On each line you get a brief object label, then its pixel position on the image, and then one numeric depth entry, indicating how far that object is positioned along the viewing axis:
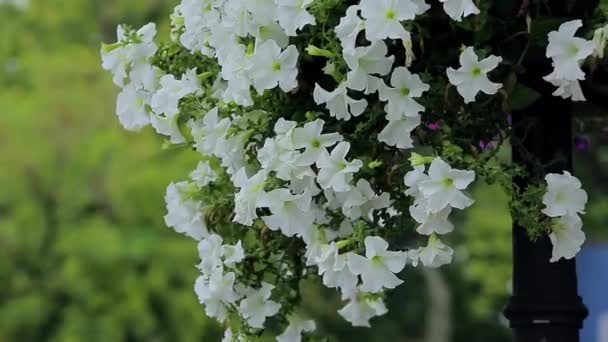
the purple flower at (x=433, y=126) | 2.74
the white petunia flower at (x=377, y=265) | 2.64
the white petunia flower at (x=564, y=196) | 2.64
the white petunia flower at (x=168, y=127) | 2.84
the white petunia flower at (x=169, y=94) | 2.82
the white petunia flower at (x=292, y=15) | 2.66
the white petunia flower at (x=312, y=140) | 2.67
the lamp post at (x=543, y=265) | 2.81
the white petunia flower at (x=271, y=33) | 2.71
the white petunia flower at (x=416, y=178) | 2.63
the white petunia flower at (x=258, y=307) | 2.91
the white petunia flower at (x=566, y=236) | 2.65
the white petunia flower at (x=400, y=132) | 2.67
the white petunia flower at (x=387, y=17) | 2.60
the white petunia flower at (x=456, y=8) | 2.60
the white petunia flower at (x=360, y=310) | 3.06
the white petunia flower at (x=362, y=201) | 2.69
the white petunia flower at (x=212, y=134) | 2.77
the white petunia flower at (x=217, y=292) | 2.86
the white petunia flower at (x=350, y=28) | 2.63
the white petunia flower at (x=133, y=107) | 2.92
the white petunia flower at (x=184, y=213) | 2.94
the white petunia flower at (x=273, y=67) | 2.69
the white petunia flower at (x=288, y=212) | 2.67
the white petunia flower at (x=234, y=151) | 2.77
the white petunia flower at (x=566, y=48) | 2.63
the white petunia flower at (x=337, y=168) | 2.65
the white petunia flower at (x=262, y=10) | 2.71
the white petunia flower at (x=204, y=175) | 2.96
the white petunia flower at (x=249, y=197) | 2.68
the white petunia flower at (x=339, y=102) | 2.68
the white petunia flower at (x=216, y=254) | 2.86
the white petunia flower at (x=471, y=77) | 2.64
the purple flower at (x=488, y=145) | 2.77
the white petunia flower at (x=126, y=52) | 2.91
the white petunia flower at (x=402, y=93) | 2.66
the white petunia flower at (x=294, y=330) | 2.98
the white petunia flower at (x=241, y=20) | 2.71
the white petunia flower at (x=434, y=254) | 2.67
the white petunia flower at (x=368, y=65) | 2.64
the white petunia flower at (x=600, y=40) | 2.66
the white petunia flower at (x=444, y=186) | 2.60
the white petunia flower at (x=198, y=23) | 2.80
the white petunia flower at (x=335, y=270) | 2.66
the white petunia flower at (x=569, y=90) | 2.67
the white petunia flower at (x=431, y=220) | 2.63
